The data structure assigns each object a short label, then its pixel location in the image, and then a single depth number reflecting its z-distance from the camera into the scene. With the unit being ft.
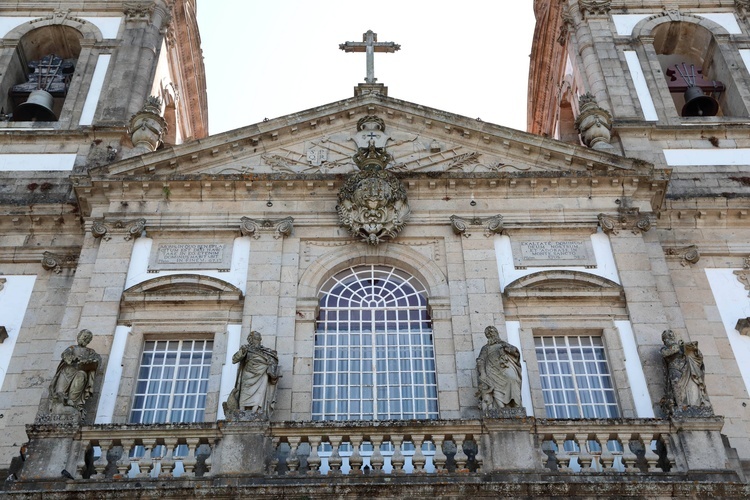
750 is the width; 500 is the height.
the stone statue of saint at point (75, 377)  40.73
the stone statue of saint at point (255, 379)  40.06
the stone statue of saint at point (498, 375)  40.14
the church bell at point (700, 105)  65.46
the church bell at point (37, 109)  64.44
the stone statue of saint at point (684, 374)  40.52
